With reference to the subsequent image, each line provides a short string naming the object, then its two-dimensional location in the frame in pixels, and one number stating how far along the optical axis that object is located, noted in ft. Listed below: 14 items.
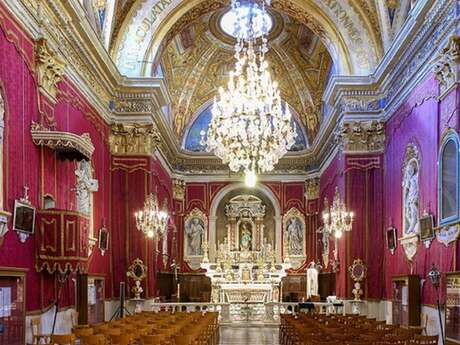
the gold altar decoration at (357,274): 61.36
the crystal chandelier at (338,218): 62.18
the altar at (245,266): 72.90
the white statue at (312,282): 75.36
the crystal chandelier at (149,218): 62.08
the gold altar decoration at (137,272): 61.57
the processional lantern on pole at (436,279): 39.34
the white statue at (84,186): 49.53
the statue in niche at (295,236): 90.94
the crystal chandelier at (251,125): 45.06
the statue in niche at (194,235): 91.35
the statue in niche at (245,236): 92.04
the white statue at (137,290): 61.11
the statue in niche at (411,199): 49.16
